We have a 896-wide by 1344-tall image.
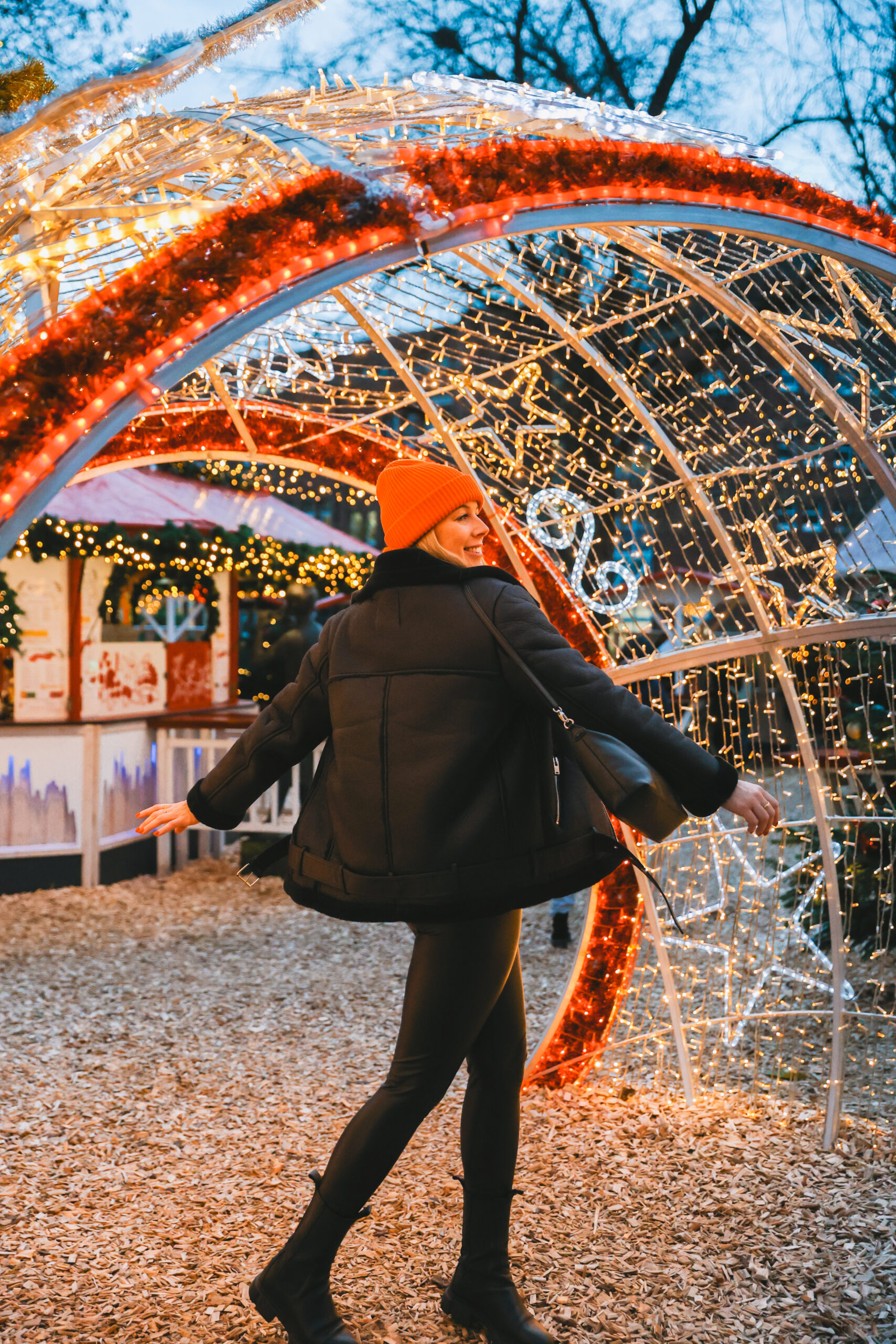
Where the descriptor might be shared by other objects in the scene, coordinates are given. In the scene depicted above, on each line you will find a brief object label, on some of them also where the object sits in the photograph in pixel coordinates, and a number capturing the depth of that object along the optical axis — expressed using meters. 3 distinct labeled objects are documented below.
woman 1.99
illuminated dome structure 1.81
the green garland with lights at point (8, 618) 7.58
